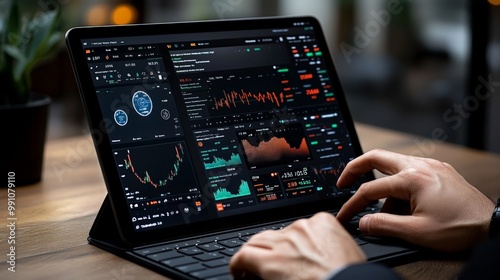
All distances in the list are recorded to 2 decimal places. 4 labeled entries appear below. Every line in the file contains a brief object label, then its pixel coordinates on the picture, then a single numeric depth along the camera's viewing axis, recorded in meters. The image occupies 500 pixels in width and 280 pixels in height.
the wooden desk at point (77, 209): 1.00
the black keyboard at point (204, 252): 0.95
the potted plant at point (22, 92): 1.42
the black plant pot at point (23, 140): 1.42
